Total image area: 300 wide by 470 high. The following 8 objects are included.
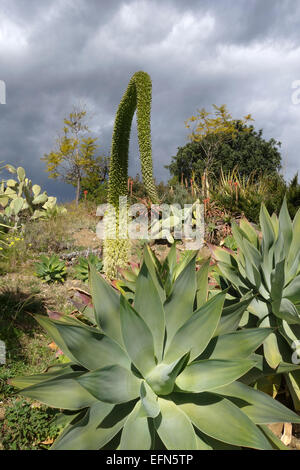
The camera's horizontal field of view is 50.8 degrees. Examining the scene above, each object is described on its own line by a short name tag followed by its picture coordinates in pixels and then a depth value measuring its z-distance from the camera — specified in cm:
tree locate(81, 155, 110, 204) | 1484
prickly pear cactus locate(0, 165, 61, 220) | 901
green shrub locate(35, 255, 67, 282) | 491
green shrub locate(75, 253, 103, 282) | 493
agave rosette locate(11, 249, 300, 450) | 115
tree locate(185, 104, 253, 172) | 2028
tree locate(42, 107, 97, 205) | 1483
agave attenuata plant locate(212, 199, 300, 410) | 167
